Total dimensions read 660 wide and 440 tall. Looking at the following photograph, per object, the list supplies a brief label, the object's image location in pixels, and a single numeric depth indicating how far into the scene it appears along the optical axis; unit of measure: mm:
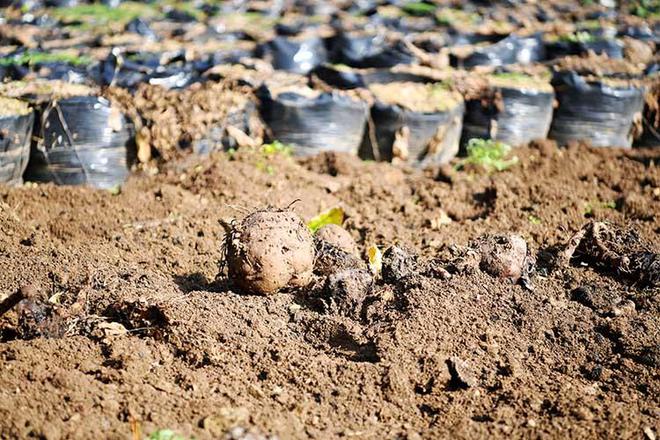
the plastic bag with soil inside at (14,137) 5496
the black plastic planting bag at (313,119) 6367
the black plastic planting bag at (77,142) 5812
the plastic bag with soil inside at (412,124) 6551
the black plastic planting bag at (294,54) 7617
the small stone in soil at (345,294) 4020
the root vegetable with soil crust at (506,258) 4281
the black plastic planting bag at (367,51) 7398
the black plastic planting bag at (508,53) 7781
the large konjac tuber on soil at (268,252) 4055
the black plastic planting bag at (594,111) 6980
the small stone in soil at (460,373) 3529
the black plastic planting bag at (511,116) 6867
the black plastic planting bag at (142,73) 6379
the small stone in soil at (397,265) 4266
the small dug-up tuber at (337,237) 4605
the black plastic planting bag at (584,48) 8016
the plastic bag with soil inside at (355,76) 6758
